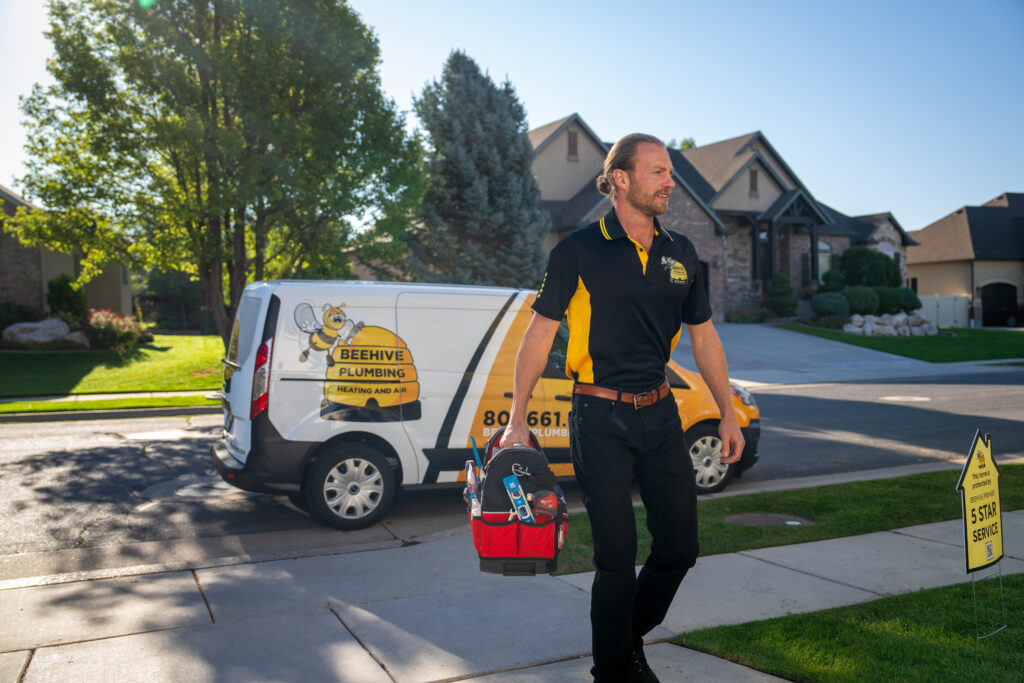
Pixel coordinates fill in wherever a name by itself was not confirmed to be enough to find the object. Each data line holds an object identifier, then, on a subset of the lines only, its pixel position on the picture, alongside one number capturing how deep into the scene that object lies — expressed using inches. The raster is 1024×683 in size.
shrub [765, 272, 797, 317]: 1389.0
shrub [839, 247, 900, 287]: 1433.3
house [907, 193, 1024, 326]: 1905.8
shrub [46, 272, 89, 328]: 1053.8
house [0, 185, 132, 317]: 1076.5
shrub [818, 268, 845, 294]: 1405.0
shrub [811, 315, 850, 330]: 1288.1
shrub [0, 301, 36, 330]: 1018.7
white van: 270.5
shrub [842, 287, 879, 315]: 1343.5
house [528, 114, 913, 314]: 1310.3
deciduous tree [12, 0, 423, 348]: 627.8
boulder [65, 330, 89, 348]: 989.8
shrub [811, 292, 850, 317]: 1323.8
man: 128.9
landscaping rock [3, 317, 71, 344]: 973.2
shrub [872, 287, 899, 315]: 1379.2
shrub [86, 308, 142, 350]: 1010.1
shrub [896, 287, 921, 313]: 1392.7
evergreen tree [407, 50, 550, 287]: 959.6
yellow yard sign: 159.9
